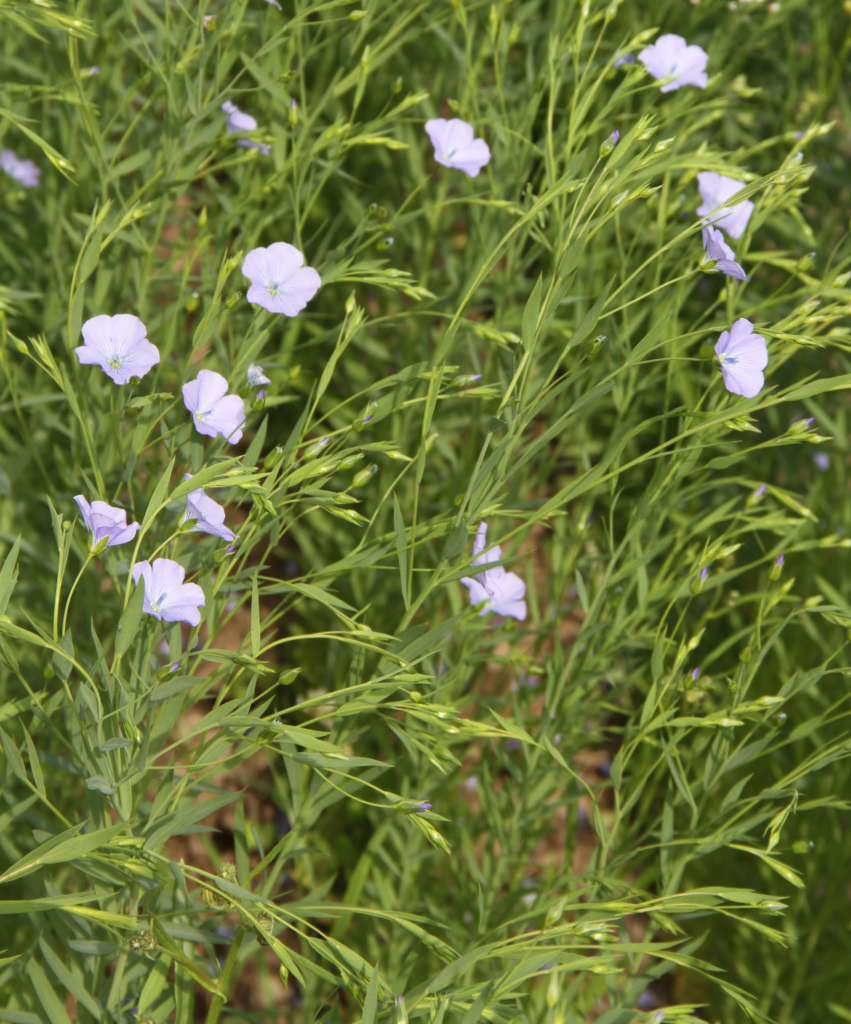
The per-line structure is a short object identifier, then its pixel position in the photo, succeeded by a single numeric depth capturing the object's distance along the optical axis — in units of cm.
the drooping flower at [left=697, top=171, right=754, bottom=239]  124
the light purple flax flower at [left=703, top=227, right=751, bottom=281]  114
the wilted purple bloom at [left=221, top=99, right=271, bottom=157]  125
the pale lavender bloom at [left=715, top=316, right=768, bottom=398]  115
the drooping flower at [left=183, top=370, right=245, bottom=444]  115
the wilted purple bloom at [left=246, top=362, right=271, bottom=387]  118
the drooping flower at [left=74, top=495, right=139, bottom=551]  113
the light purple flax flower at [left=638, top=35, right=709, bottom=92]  126
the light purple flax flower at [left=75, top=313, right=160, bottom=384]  115
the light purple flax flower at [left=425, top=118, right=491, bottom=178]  125
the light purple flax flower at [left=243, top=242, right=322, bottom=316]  117
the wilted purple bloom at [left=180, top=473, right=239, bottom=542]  113
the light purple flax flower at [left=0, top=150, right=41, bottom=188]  136
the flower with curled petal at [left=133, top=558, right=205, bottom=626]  112
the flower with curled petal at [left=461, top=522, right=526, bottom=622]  122
